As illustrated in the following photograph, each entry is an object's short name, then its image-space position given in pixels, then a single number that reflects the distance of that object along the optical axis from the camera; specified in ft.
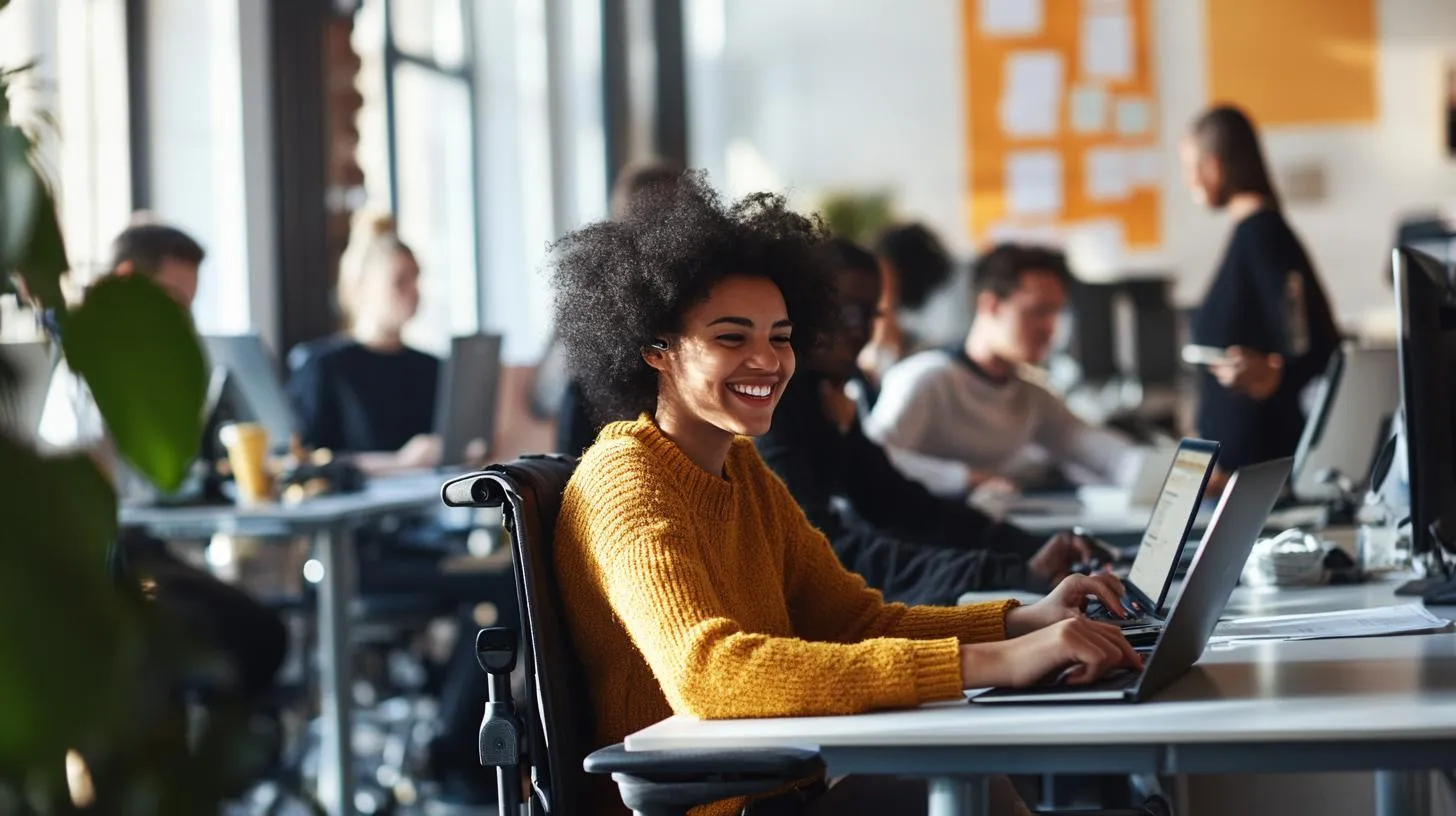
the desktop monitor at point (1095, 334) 26.76
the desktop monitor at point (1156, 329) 27.22
